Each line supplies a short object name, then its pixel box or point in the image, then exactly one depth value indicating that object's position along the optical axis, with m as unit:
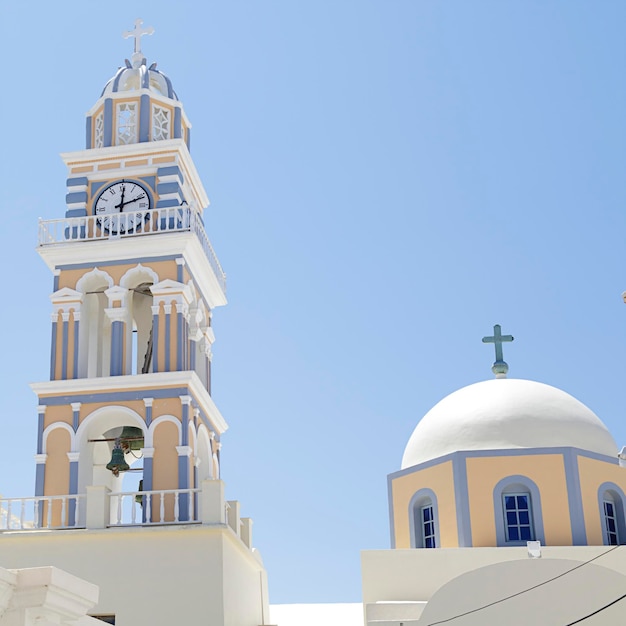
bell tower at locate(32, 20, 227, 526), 18.25
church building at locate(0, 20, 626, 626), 16.36
